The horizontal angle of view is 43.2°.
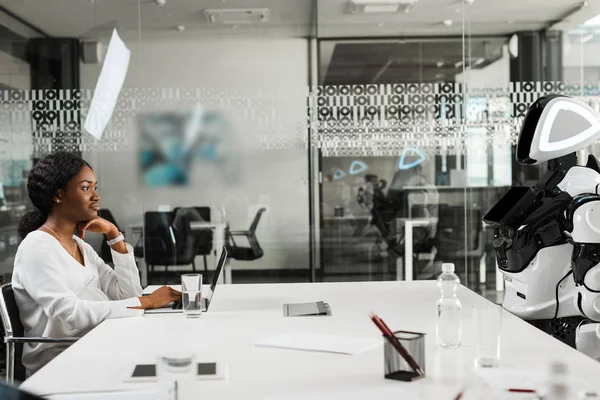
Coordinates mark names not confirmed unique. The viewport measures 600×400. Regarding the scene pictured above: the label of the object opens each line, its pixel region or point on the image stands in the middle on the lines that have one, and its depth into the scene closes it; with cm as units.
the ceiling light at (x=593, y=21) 574
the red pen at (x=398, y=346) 172
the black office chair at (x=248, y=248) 568
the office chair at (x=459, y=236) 578
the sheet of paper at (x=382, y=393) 162
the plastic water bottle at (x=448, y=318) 206
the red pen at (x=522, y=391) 159
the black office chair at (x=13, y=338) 255
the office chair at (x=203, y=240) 570
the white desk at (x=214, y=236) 567
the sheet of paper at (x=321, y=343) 204
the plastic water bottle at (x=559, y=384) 106
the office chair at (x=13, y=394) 97
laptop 270
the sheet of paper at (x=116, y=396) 159
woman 261
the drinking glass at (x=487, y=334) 184
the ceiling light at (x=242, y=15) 561
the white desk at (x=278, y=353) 171
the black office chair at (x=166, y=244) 568
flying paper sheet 560
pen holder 174
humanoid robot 294
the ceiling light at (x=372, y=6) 562
